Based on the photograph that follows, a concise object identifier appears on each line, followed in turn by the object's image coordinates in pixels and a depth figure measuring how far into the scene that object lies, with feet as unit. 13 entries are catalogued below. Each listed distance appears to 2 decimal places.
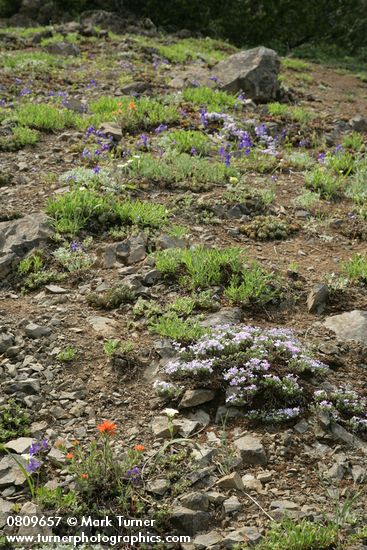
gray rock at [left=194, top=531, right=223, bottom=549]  13.24
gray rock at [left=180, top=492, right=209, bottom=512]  13.97
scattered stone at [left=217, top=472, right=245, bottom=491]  14.53
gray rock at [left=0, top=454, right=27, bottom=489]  14.48
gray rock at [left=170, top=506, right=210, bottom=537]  13.65
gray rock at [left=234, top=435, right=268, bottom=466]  15.29
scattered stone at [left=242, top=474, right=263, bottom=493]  14.62
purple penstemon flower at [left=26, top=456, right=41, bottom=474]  14.29
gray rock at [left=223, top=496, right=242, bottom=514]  14.03
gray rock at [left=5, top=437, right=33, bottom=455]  15.16
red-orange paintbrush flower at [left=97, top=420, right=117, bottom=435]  14.26
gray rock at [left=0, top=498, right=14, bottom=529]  13.50
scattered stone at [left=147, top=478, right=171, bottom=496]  14.37
